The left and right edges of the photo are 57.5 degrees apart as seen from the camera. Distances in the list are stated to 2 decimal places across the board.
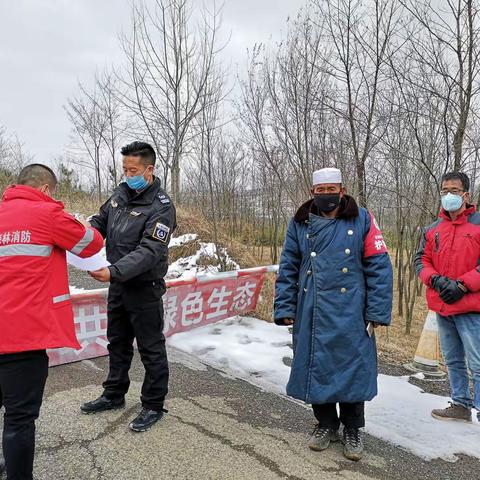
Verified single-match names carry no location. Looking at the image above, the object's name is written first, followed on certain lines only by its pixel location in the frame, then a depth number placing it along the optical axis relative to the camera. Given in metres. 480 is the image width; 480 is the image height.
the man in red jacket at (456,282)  3.24
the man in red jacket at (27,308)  2.20
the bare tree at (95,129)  18.12
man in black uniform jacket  3.05
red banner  4.39
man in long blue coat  2.82
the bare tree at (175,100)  8.59
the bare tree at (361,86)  5.62
